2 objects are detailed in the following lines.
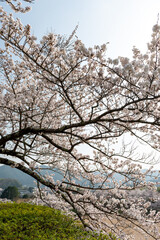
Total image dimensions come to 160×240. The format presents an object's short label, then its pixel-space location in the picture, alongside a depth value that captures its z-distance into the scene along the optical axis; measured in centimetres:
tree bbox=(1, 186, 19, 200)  3716
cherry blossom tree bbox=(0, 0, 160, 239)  282
